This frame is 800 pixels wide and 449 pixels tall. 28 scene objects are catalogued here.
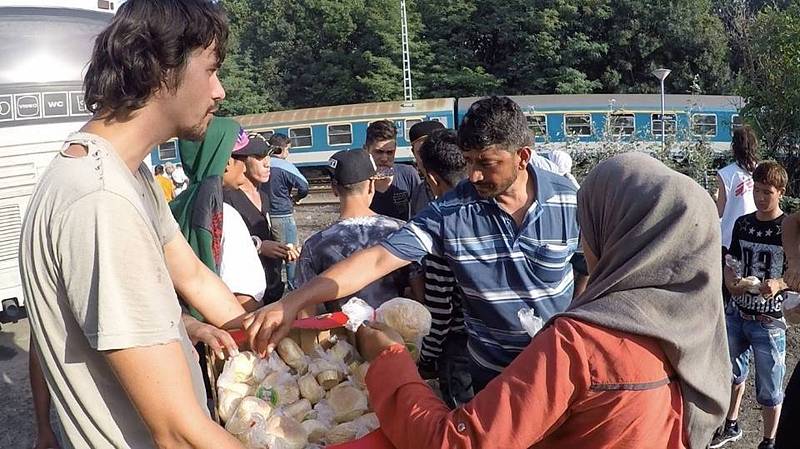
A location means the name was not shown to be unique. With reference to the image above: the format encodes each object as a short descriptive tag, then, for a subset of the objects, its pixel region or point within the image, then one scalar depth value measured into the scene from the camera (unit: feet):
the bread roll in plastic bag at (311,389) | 6.25
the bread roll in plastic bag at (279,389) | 6.13
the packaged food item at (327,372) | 6.30
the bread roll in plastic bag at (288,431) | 5.65
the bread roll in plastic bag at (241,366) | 6.25
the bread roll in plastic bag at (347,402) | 6.09
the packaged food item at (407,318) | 6.81
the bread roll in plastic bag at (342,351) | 6.56
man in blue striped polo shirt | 8.46
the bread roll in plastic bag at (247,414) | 5.66
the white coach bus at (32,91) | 22.58
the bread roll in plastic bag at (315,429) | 5.88
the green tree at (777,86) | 32.73
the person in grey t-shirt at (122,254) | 4.07
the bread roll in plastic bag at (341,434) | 5.82
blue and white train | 58.08
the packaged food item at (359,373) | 6.33
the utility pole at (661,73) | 47.52
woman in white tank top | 17.30
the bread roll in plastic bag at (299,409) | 6.04
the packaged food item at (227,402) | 5.92
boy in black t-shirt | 13.74
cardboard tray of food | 6.46
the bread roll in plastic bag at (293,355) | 6.52
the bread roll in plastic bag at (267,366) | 6.31
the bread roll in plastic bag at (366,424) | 5.83
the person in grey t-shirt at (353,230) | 10.40
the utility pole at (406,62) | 113.91
